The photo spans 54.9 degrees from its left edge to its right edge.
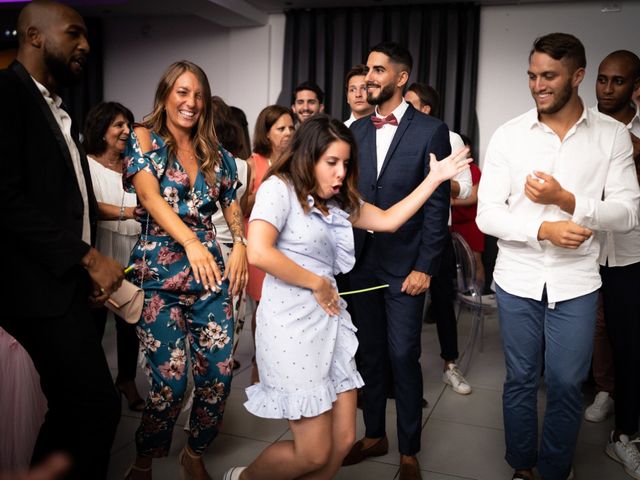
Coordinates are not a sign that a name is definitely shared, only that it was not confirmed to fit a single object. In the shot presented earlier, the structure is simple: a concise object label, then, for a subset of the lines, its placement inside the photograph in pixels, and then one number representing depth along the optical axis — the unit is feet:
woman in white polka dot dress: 6.51
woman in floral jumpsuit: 7.47
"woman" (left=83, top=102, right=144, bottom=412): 10.43
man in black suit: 5.99
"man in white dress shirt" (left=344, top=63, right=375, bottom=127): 13.24
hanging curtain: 20.93
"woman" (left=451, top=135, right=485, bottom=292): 16.84
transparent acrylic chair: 12.97
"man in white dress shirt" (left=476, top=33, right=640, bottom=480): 7.61
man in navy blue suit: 8.72
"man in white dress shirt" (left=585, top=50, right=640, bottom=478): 9.16
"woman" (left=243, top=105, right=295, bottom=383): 12.14
